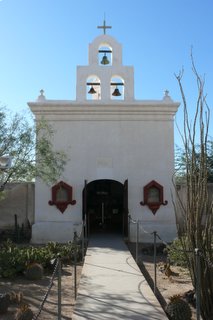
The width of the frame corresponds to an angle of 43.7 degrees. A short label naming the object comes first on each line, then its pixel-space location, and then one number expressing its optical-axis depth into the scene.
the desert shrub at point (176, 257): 6.80
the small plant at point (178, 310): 4.21
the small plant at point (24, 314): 3.95
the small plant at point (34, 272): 6.13
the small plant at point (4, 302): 4.38
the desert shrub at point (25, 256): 6.32
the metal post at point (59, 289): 3.41
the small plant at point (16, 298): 4.73
